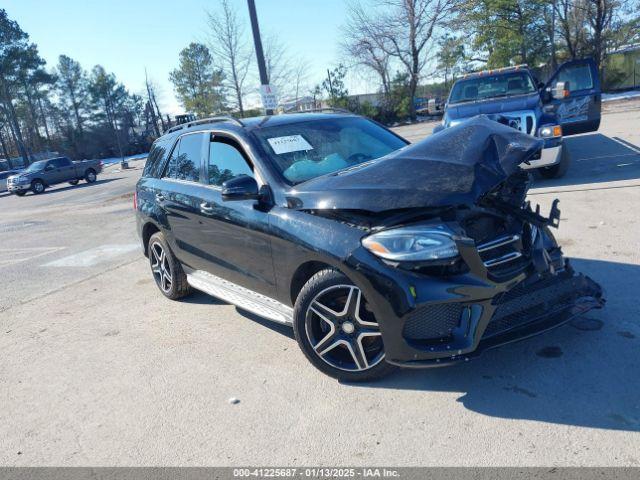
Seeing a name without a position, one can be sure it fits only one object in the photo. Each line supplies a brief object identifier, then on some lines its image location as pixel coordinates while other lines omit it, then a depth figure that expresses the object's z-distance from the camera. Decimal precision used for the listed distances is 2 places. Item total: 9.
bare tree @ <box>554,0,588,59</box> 35.44
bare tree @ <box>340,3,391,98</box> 39.72
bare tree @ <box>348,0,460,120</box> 38.41
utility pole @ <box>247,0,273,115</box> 12.91
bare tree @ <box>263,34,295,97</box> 33.75
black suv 2.95
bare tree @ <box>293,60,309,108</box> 36.15
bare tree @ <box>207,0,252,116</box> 31.86
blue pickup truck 8.53
